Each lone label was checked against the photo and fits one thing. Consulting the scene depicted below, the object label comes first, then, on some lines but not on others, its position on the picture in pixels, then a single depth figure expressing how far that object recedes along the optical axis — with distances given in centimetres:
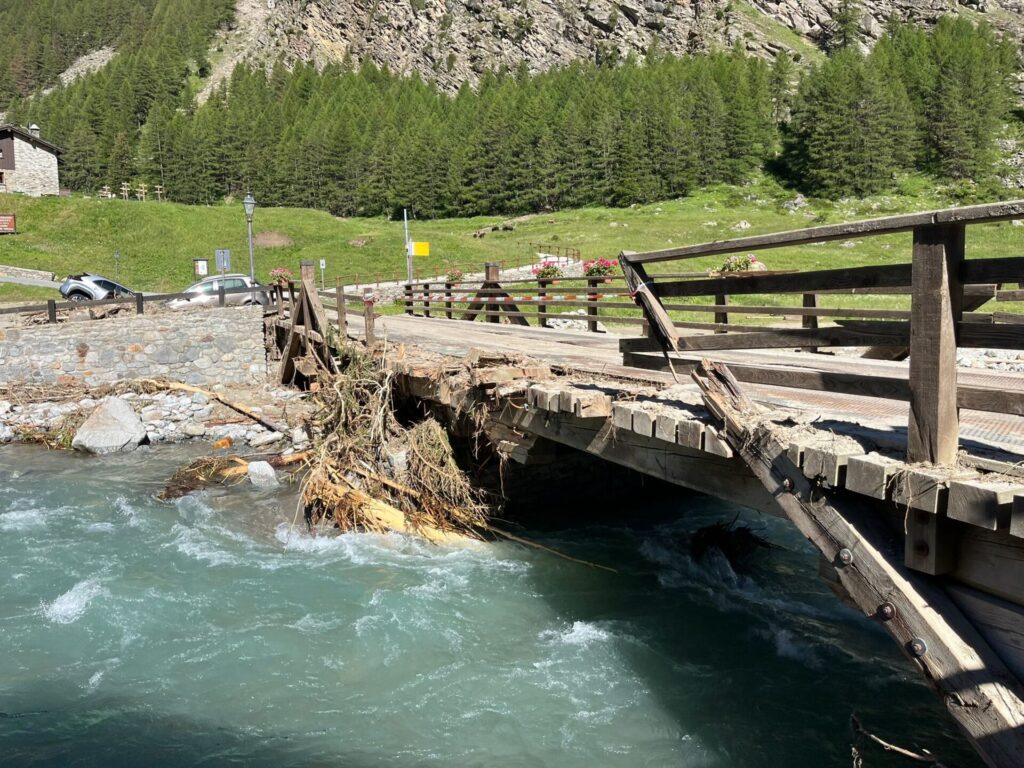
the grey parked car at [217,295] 2484
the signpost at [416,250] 3378
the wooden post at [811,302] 1120
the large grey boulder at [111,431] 1597
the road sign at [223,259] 2853
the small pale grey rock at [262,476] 1284
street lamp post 2576
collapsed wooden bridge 371
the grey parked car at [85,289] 2775
